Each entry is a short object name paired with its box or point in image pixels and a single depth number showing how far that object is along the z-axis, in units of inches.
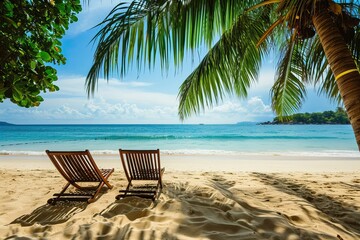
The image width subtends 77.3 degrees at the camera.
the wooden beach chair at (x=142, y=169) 135.5
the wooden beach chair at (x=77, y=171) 125.4
